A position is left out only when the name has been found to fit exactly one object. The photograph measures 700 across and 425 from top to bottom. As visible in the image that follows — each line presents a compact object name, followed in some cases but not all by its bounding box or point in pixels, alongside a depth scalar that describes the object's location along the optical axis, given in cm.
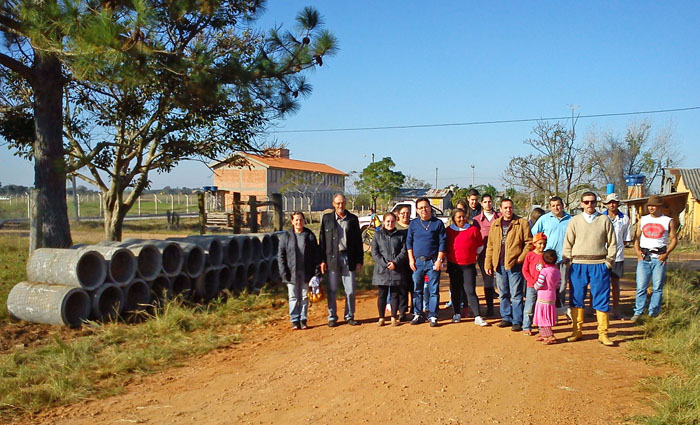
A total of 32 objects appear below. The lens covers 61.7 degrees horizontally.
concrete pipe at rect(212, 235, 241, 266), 1009
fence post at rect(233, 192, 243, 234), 1315
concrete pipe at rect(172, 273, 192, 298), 905
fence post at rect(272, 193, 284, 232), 1348
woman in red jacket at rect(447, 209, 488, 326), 745
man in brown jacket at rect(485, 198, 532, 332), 703
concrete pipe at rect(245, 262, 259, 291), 1056
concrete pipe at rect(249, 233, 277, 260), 1109
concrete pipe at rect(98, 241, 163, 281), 837
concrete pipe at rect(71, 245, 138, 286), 792
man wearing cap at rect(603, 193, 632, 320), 805
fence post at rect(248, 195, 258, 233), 1346
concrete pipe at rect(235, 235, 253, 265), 1045
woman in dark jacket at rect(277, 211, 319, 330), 752
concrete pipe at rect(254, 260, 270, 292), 1090
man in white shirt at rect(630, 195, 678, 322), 748
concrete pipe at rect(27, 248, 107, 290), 752
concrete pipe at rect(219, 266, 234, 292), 998
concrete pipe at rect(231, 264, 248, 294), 1020
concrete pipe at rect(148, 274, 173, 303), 862
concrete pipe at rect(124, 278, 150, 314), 816
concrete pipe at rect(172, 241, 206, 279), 921
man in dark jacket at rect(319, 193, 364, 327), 759
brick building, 4475
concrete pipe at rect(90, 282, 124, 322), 766
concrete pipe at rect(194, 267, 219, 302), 931
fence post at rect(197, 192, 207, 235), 1286
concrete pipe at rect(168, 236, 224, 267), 960
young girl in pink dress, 654
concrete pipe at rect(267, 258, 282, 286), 1137
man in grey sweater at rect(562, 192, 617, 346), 664
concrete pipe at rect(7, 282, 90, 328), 734
